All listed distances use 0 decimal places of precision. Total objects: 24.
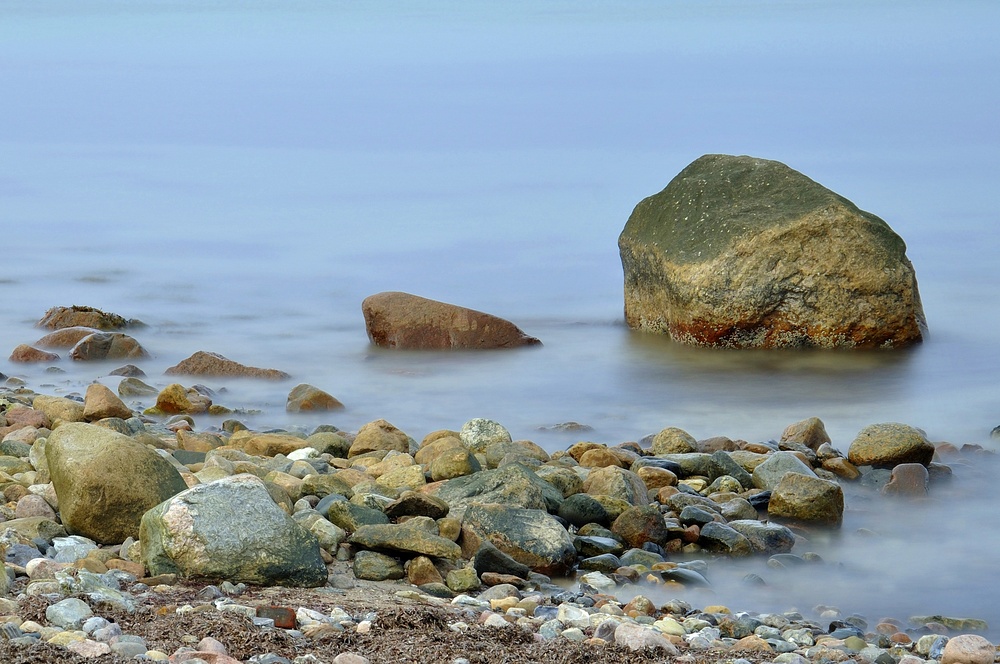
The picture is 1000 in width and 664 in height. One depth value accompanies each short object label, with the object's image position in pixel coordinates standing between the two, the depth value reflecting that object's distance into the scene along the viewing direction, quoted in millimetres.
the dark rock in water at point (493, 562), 9898
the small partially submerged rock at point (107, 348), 19859
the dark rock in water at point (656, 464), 13055
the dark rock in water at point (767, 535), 11268
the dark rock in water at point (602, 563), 10445
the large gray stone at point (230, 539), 8930
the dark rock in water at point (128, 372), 18844
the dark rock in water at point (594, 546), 10703
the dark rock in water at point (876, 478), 13555
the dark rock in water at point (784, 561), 10945
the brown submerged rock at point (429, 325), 20828
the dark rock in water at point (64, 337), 20672
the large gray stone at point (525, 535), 10234
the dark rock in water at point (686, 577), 10266
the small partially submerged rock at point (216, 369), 18969
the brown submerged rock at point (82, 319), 22266
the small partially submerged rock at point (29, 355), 19687
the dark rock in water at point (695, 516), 11461
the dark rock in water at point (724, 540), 11078
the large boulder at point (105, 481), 9891
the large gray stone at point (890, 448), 13961
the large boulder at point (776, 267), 19984
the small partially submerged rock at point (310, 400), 17172
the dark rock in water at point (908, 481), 13312
